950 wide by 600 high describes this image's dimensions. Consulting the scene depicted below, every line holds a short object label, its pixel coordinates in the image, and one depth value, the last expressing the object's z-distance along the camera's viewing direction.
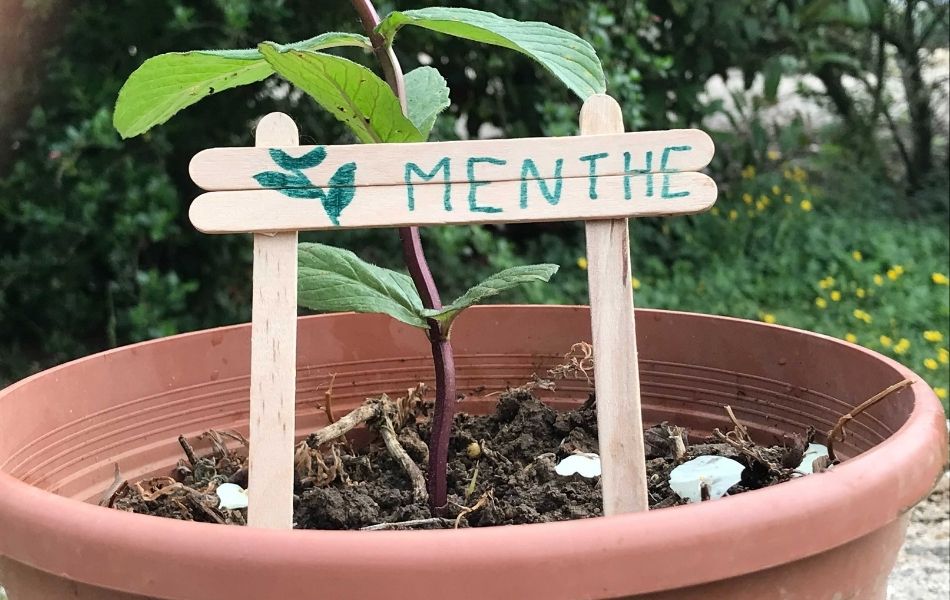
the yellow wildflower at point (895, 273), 0.85
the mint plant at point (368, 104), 0.22
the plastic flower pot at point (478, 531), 0.17
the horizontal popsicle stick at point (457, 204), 0.21
